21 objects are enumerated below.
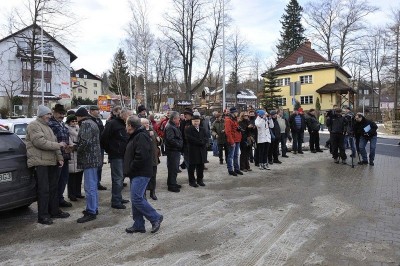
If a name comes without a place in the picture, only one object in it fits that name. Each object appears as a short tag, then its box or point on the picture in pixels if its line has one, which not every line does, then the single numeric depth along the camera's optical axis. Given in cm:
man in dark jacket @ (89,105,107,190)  755
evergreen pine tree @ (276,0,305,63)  6419
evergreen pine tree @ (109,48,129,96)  5414
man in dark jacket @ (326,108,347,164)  1180
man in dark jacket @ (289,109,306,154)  1402
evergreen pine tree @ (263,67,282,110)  4112
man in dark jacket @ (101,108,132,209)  652
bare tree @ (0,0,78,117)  2468
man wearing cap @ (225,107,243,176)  965
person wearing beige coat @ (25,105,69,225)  554
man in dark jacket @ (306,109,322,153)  1421
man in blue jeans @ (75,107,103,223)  574
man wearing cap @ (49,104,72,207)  617
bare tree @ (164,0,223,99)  3775
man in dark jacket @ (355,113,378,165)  1153
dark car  542
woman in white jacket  1083
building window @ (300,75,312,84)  5222
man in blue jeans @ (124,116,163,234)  509
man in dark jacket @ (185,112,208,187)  834
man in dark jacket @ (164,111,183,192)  791
